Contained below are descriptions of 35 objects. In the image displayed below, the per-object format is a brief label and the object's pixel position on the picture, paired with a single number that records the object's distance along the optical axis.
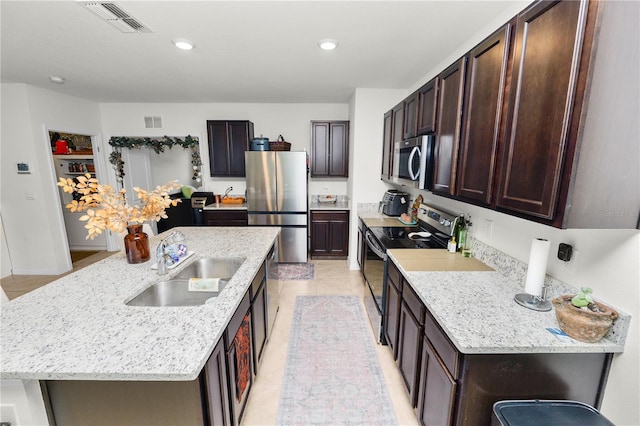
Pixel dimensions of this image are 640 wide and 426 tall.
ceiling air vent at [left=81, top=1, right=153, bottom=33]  1.66
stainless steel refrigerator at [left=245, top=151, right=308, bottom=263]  3.90
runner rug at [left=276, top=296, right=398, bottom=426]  1.70
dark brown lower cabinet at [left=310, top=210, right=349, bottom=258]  4.11
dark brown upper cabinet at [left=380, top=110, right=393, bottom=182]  3.09
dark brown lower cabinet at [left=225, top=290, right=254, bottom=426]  1.34
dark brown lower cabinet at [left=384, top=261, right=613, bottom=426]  1.07
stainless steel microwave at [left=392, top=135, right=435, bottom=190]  2.00
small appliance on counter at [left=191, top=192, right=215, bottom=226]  4.29
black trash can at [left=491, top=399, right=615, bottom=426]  0.98
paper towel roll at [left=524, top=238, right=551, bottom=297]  1.25
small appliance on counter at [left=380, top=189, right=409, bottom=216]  3.29
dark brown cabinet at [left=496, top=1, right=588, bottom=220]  0.90
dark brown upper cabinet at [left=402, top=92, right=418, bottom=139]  2.31
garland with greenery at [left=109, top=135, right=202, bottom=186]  4.36
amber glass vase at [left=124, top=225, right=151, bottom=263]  1.76
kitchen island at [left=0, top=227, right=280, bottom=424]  0.89
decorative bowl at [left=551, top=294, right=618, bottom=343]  1.01
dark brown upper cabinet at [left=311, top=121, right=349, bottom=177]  4.20
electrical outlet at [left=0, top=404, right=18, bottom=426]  0.95
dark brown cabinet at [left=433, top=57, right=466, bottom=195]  1.60
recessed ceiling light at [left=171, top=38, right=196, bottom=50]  2.15
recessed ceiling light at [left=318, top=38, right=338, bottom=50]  2.13
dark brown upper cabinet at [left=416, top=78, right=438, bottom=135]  1.93
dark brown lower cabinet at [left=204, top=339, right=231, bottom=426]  1.08
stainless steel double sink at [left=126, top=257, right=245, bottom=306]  1.53
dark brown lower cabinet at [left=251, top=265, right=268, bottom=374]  1.79
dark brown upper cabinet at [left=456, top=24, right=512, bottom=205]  1.25
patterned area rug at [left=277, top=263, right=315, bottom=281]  3.71
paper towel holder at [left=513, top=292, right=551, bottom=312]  1.27
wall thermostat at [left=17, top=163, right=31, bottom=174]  3.51
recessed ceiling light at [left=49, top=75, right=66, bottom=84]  3.07
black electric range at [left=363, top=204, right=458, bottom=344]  2.25
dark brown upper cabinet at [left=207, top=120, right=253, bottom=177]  4.26
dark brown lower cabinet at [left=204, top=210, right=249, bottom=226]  4.23
